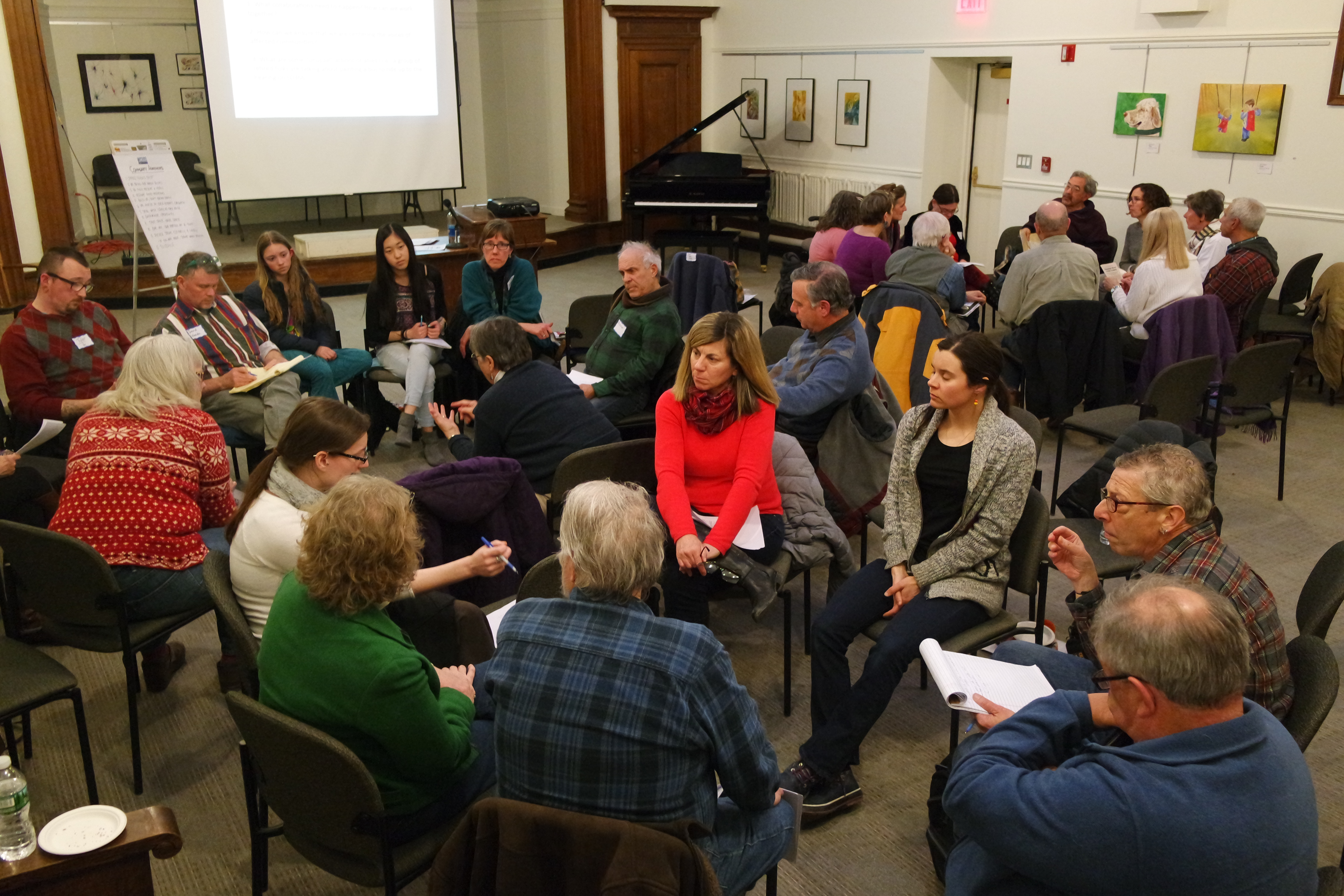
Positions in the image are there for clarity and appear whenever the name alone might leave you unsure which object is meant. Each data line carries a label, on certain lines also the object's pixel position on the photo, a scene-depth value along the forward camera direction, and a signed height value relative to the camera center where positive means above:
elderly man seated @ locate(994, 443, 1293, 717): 2.13 -0.85
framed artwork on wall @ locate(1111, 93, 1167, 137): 7.39 +0.29
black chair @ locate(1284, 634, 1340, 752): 2.05 -1.03
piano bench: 10.02 -0.76
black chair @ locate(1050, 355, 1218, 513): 4.28 -1.01
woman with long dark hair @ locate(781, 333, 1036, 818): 2.79 -1.08
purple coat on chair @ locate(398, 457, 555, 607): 2.80 -0.95
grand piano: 9.95 -0.32
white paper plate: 1.55 -0.98
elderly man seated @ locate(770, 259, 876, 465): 3.71 -0.71
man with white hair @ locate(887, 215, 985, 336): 5.52 -0.56
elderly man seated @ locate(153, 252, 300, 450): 4.60 -0.85
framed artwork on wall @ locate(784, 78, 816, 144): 10.38 +0.47
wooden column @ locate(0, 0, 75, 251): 7.73 +0.30
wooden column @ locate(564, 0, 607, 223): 10.45 +0.49
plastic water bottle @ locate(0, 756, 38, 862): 1.55 -0.97
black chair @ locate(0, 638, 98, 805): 2.49 -1.23
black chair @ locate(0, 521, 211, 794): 2.70 -1.13
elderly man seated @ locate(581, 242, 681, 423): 4.47 -0.75
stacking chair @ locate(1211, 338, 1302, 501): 4.57 -0.97
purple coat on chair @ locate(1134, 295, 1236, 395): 5.03 -0.83
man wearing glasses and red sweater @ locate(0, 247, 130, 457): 4.20 -0.75
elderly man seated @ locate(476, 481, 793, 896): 1.74 -0.88
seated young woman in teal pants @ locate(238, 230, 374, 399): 5.07 -0.75
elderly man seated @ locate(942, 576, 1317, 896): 1.50 -0.91
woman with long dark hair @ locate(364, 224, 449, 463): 5.39 -0.82
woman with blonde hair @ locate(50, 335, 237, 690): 2.93 -0.90
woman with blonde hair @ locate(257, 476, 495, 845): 1.95 -0.91
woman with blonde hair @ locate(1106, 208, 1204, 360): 5.23 -0.57
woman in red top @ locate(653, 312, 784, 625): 3.14 -0.92
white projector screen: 8.75 +0.56
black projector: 8.63 -0.38
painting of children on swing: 6.77 +0.24
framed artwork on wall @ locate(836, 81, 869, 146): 9.78 +0.40
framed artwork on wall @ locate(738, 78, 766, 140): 10.84 +0.50
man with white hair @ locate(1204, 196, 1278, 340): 5.78 -0.59
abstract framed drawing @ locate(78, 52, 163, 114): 10.13 +0.76
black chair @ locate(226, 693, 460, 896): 1.89 -1.18
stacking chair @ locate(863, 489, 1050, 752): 2.82 -1.12
